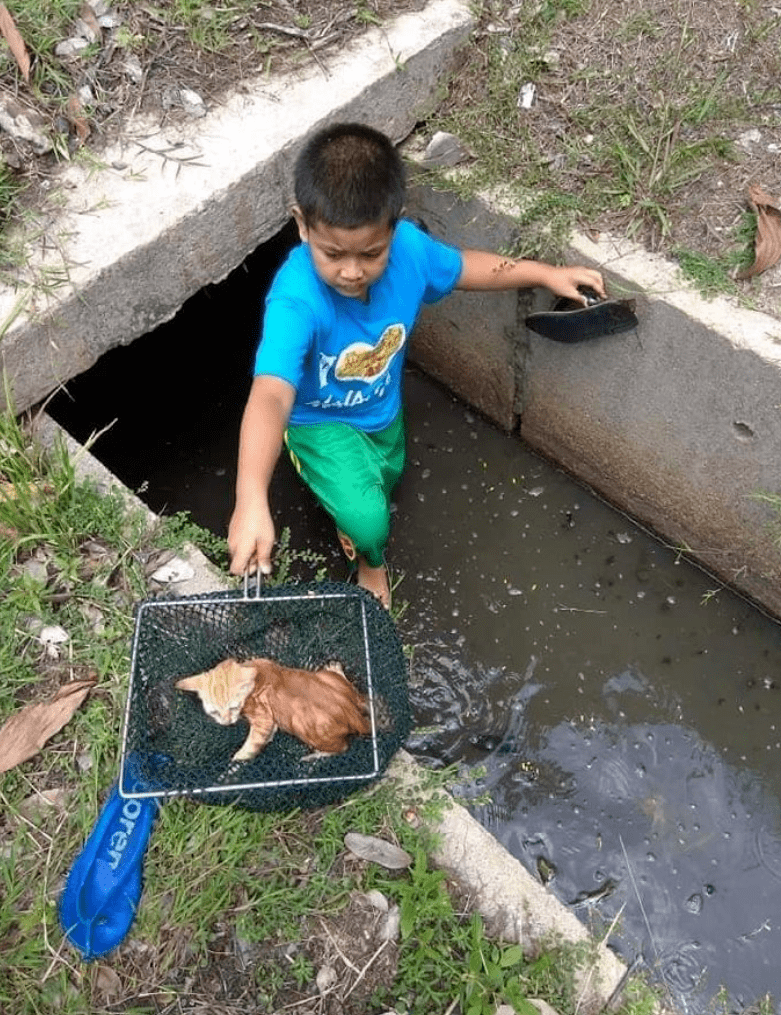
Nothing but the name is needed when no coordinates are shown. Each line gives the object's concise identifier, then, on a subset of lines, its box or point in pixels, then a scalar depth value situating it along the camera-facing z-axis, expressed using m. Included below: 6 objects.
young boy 2.15
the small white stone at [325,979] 1.90
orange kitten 2.05
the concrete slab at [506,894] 1.93
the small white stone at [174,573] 2.38
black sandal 2.85
